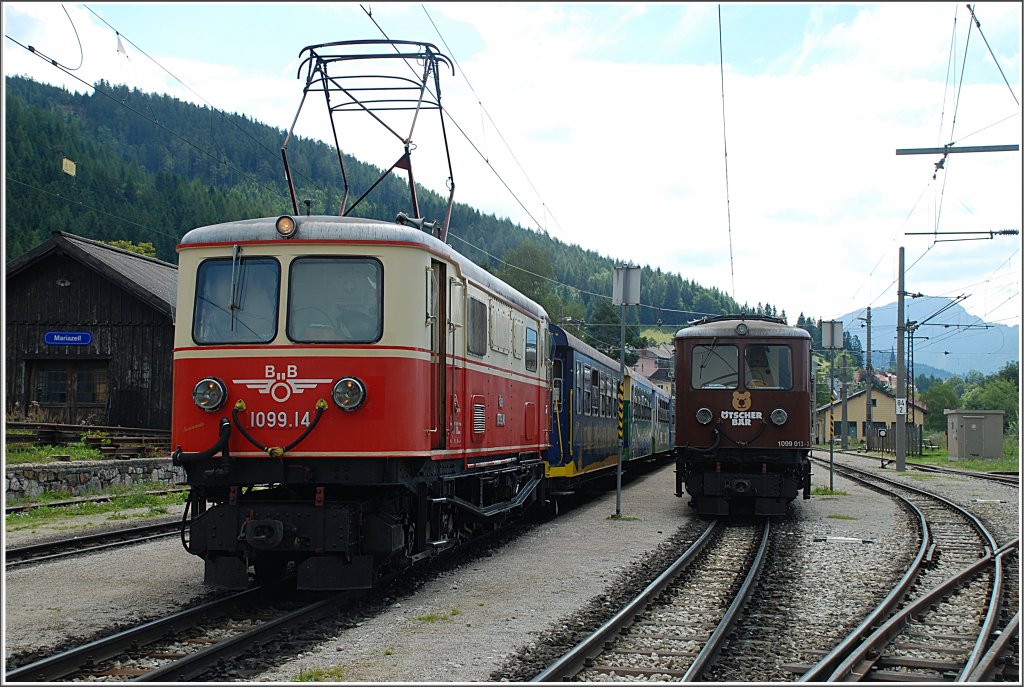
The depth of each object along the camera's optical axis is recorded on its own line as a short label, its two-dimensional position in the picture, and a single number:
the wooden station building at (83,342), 26.92
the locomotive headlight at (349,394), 8.47
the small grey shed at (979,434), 41.94
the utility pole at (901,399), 33.47
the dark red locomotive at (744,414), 16.27
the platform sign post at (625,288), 16.34
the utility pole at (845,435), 55.54
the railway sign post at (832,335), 22.47
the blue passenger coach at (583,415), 16.52
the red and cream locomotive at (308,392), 8.49
